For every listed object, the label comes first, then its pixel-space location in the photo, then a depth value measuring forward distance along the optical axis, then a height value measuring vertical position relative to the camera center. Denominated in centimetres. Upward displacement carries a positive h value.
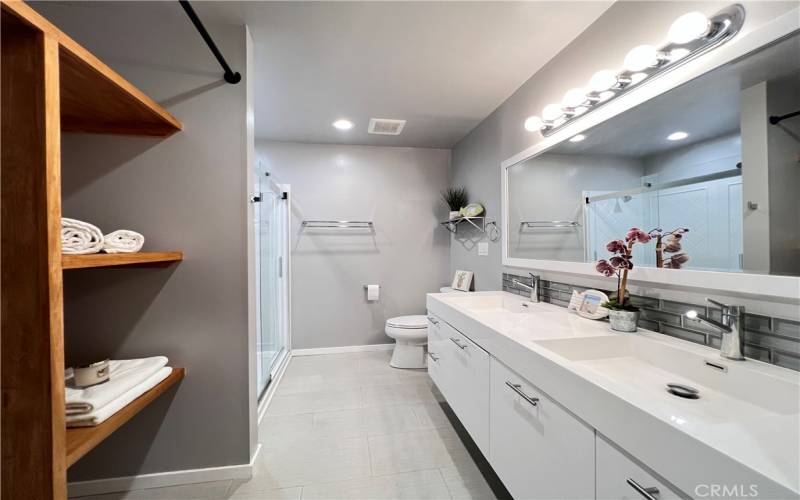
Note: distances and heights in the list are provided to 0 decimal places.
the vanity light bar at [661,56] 98 +72
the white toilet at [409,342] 287 -91
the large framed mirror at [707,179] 86 +25
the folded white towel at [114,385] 105 -52
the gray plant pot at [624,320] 122 -30
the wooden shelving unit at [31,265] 73 -3
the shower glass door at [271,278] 234 -25
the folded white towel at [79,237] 101 +5
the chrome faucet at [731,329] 92 -26
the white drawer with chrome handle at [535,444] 86 -66
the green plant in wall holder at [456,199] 309 +51
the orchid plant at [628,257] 114 -4
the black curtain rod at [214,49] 107 +87
